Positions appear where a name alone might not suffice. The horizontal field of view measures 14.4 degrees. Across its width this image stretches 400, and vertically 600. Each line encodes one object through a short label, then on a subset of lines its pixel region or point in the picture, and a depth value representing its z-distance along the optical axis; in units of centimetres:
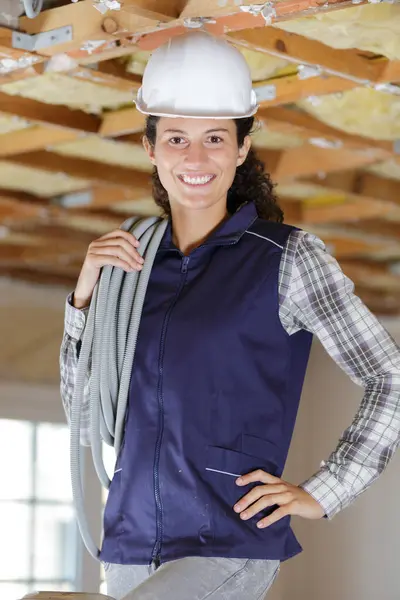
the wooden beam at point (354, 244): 838
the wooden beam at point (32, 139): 606
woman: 272
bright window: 998
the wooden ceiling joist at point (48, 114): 553
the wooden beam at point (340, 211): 748
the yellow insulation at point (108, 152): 636
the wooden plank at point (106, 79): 478
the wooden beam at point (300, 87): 497
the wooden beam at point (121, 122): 570
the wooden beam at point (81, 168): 667
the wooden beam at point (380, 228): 826
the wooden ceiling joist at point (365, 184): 698
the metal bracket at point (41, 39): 429
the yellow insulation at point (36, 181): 691
